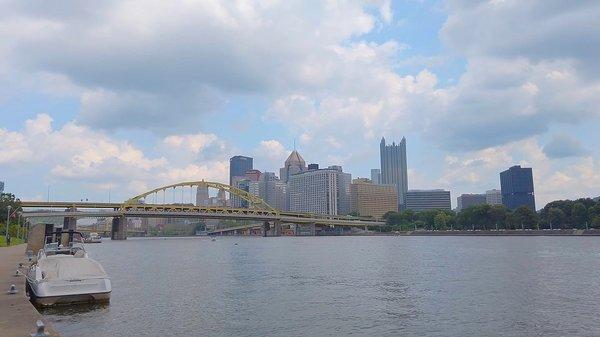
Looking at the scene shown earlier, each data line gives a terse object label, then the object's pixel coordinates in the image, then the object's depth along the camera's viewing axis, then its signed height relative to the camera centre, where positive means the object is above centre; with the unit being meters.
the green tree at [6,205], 107.12 +6.23
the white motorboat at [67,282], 26.16 -2.63
